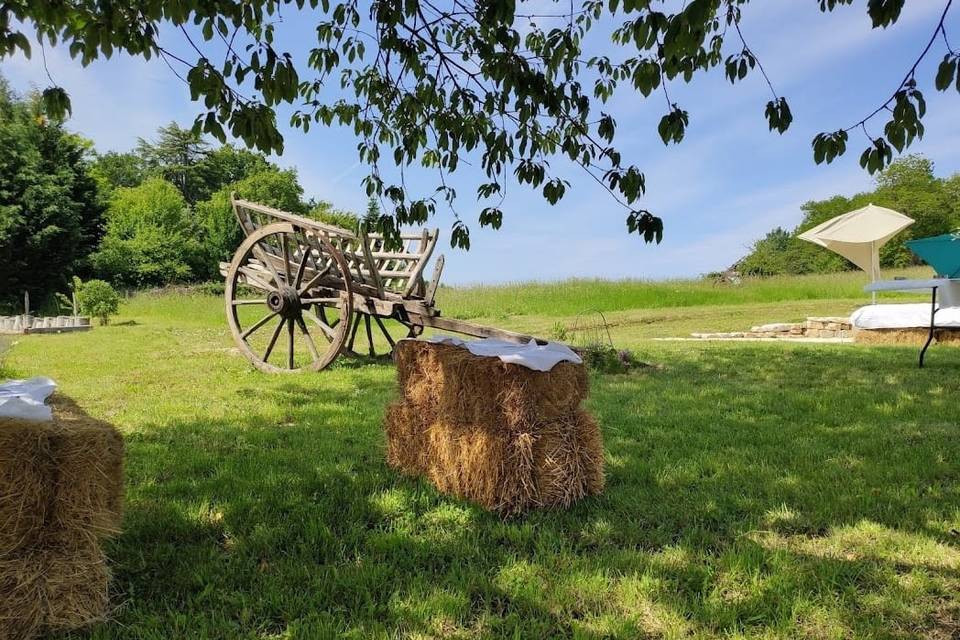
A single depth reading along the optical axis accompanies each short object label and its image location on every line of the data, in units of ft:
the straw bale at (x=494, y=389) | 9.04
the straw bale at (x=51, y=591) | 5.91
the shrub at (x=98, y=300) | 57.16
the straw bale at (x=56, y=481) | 5.90
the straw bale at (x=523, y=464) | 9.07
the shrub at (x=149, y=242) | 105.29
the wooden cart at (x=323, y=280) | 22.20
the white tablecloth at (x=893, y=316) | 30.19
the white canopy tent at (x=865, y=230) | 39.93
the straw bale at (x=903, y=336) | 29.19
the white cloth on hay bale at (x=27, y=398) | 6.22
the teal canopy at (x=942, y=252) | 27.76
